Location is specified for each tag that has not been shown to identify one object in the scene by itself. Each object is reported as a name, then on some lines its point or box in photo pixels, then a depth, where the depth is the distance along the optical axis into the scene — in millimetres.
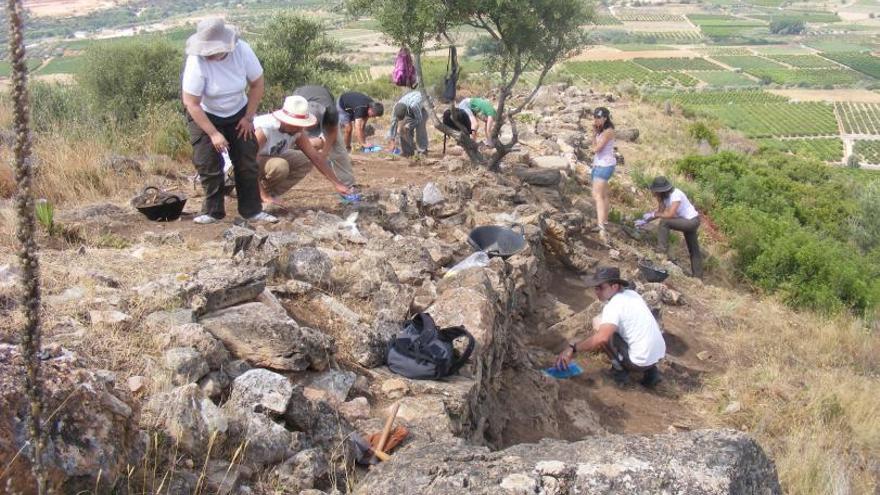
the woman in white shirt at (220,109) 5641
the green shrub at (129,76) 13562
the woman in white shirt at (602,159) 9438
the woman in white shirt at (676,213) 10305
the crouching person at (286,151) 6699
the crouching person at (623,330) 6410
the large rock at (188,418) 2914
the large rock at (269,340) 3842
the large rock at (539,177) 11445
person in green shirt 11266
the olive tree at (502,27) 9727
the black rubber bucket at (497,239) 7420
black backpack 4242
